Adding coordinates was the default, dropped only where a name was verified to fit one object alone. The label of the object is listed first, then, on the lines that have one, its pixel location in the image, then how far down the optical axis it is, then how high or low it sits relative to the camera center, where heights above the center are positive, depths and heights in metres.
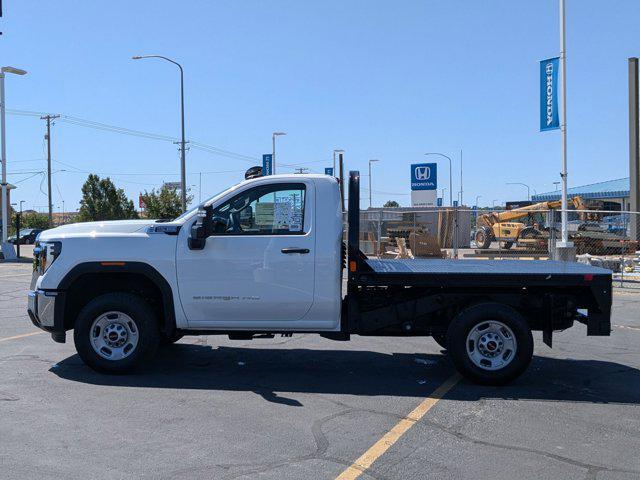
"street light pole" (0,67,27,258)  32.00 +4.73
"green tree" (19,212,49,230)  82.57 +2.00
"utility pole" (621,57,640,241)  27.27 +4.55
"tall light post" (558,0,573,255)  18.55 +3.87
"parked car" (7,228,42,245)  54.34 -0.11
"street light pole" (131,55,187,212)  32.94 +4.63
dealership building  51.08 +3.91
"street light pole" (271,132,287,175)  41.06 +6.47
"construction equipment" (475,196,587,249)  27.57 +0.46
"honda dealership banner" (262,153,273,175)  32.94 +3.84
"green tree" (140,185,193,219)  59.69 +3.36
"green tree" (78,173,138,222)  60.69 +3.41
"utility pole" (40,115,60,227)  57.59 +7.87
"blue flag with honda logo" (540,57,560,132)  18.90 +4.30
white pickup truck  6.75 -0.57
